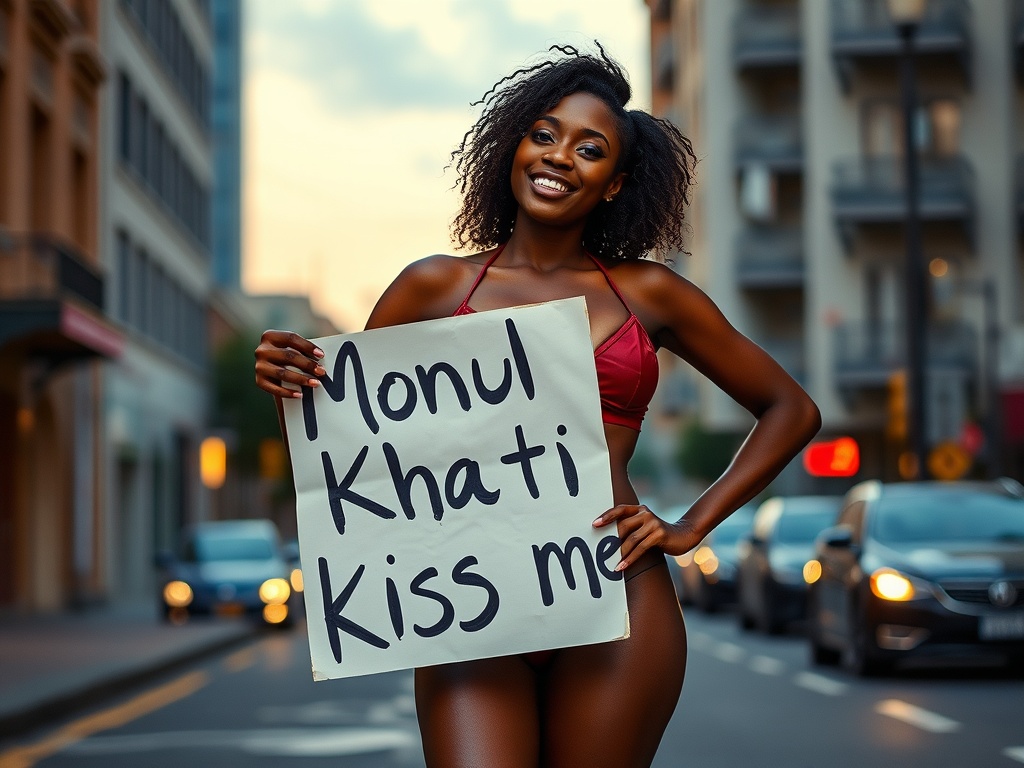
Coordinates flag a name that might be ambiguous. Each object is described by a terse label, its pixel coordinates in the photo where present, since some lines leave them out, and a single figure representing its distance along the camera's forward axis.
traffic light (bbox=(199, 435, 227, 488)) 41.22
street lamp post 24.23
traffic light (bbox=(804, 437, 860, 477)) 37.19
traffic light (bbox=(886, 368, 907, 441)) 28.36
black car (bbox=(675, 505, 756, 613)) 30.47
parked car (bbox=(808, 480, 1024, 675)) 15.05
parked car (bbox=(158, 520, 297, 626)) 28.06
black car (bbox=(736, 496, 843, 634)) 23.09
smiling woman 3.86
